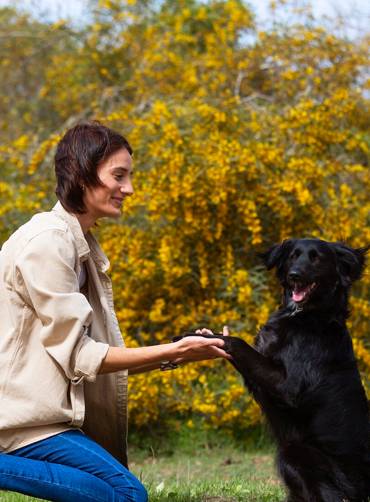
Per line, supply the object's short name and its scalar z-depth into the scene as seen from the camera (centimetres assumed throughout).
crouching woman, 644
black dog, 726
